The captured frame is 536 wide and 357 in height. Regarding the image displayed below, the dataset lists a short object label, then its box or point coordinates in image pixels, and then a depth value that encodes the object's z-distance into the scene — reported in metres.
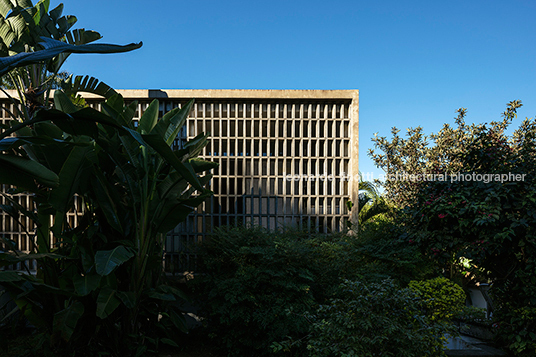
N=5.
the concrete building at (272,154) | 6.10
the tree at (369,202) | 11.16
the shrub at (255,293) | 4.38
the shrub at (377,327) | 3.01
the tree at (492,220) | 4.01
